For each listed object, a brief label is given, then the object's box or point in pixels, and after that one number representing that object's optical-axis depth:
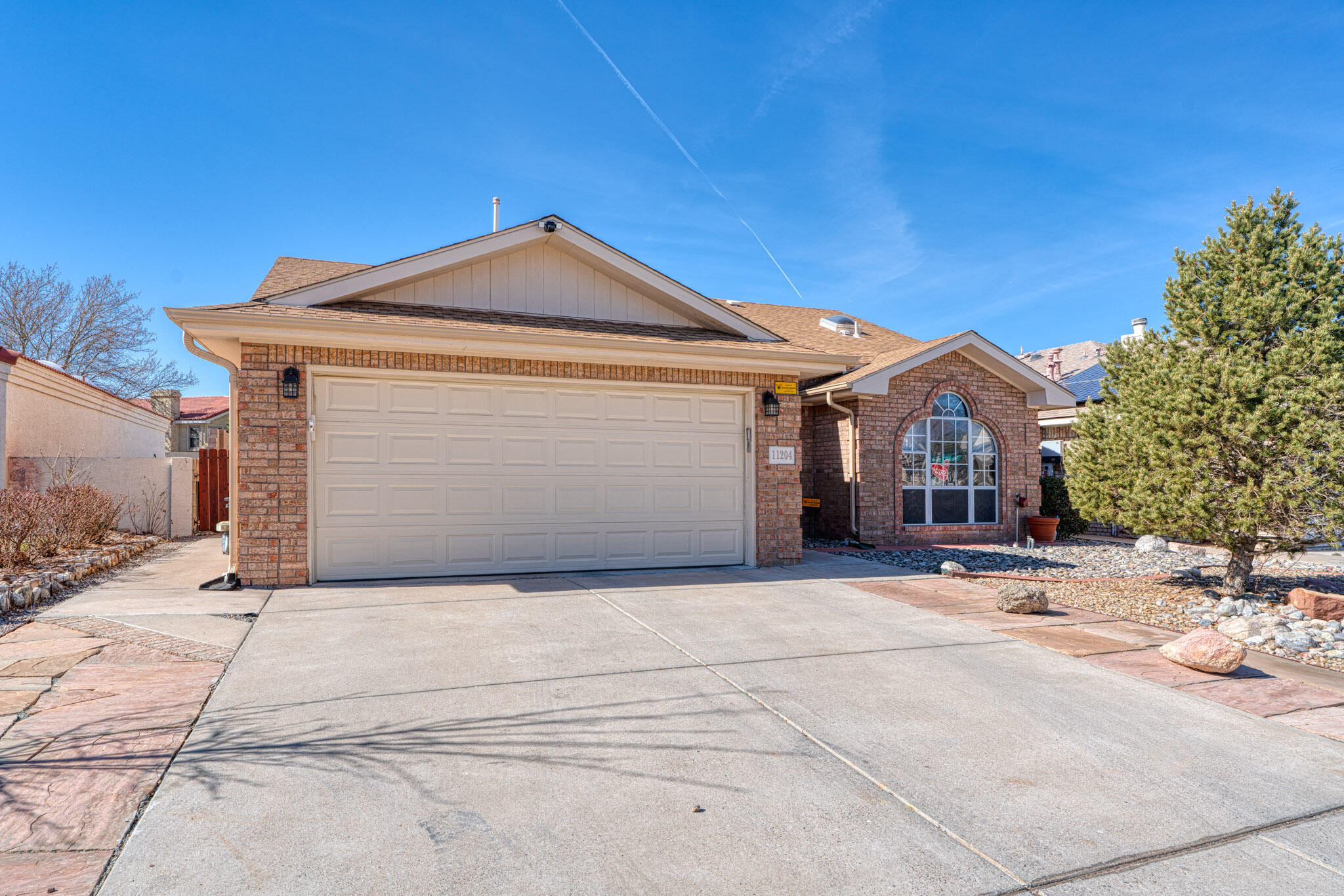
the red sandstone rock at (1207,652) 4.72
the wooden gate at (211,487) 13.22
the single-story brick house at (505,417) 7.22
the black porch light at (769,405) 9.05
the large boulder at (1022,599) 6.62
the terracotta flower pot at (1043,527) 13.54
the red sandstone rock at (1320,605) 6.54
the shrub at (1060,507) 14.26
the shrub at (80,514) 8.61
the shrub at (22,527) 7.44
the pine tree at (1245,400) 6.64
